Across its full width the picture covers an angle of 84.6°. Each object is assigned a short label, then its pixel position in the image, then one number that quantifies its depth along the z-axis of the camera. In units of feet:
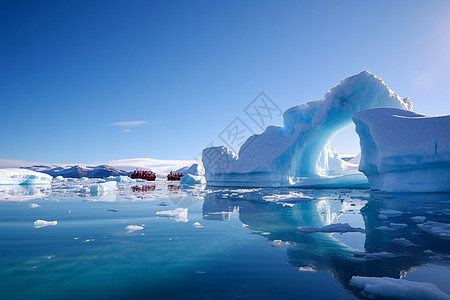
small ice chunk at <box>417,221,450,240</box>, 12.03
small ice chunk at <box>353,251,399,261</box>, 9.05
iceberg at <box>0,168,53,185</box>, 70.44
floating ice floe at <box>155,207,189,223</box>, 17.84
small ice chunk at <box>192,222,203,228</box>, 15.33
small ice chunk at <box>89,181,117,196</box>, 49.91
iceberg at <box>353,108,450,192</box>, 34.40
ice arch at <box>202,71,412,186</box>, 50.19
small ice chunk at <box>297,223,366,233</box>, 13.35
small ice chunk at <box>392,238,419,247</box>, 10.48
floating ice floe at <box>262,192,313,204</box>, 28.73
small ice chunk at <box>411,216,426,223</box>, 15.86
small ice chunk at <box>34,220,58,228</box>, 15.37
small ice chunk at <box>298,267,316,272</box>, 7.98
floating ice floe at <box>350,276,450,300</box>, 5.93
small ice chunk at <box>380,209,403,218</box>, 18.37
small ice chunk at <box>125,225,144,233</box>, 13.99
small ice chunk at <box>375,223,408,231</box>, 13.88
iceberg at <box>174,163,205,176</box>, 200.42
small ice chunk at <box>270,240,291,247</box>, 10.89
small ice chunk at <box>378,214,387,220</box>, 17.21
